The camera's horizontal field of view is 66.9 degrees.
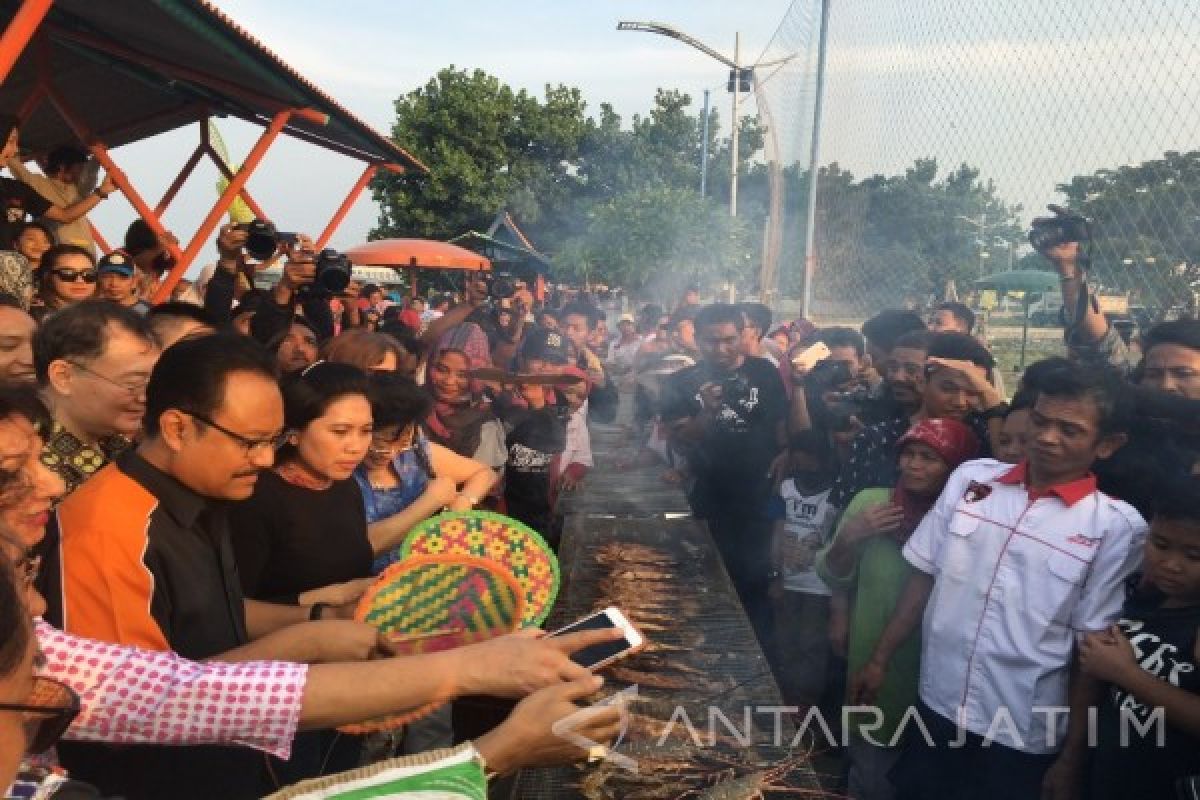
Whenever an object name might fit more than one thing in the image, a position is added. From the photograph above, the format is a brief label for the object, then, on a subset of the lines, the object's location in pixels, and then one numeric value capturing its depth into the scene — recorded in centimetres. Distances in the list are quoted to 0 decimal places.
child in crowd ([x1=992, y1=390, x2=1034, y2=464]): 313
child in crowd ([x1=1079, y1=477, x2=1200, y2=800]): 234
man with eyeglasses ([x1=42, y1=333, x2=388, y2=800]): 175
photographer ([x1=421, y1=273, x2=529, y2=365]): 599
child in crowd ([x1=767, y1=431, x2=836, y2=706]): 442
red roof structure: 494
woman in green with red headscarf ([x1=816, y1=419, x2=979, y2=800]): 323
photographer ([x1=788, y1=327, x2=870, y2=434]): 529
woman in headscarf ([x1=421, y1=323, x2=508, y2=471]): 466
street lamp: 1761
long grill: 246
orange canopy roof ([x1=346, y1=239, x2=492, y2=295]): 1348
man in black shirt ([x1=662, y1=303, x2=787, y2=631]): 521
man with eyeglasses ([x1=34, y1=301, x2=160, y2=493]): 269
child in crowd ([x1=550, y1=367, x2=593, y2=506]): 550
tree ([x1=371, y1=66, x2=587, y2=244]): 3716
